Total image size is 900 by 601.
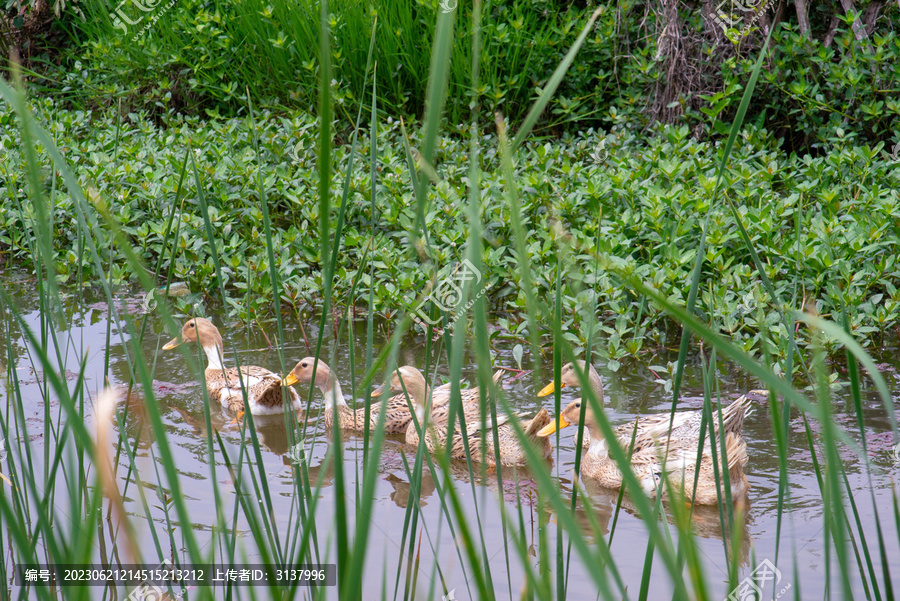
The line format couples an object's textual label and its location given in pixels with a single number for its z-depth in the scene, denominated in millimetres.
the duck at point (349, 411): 8680
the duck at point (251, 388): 9023
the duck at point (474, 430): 7720
